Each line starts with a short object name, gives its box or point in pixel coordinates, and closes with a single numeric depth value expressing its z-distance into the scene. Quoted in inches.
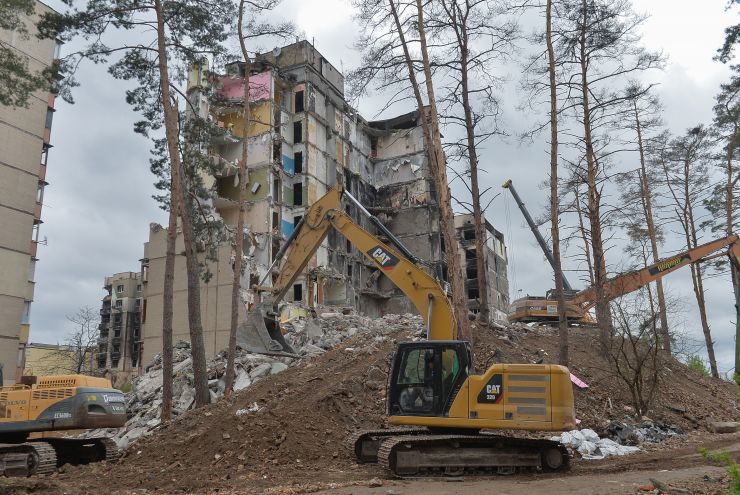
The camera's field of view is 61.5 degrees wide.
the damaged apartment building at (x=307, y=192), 1635.1
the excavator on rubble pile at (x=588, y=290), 879.1
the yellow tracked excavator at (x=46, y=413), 439.2
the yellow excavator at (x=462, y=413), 370.0
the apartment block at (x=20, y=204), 1552.7
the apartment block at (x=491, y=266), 2723.9
